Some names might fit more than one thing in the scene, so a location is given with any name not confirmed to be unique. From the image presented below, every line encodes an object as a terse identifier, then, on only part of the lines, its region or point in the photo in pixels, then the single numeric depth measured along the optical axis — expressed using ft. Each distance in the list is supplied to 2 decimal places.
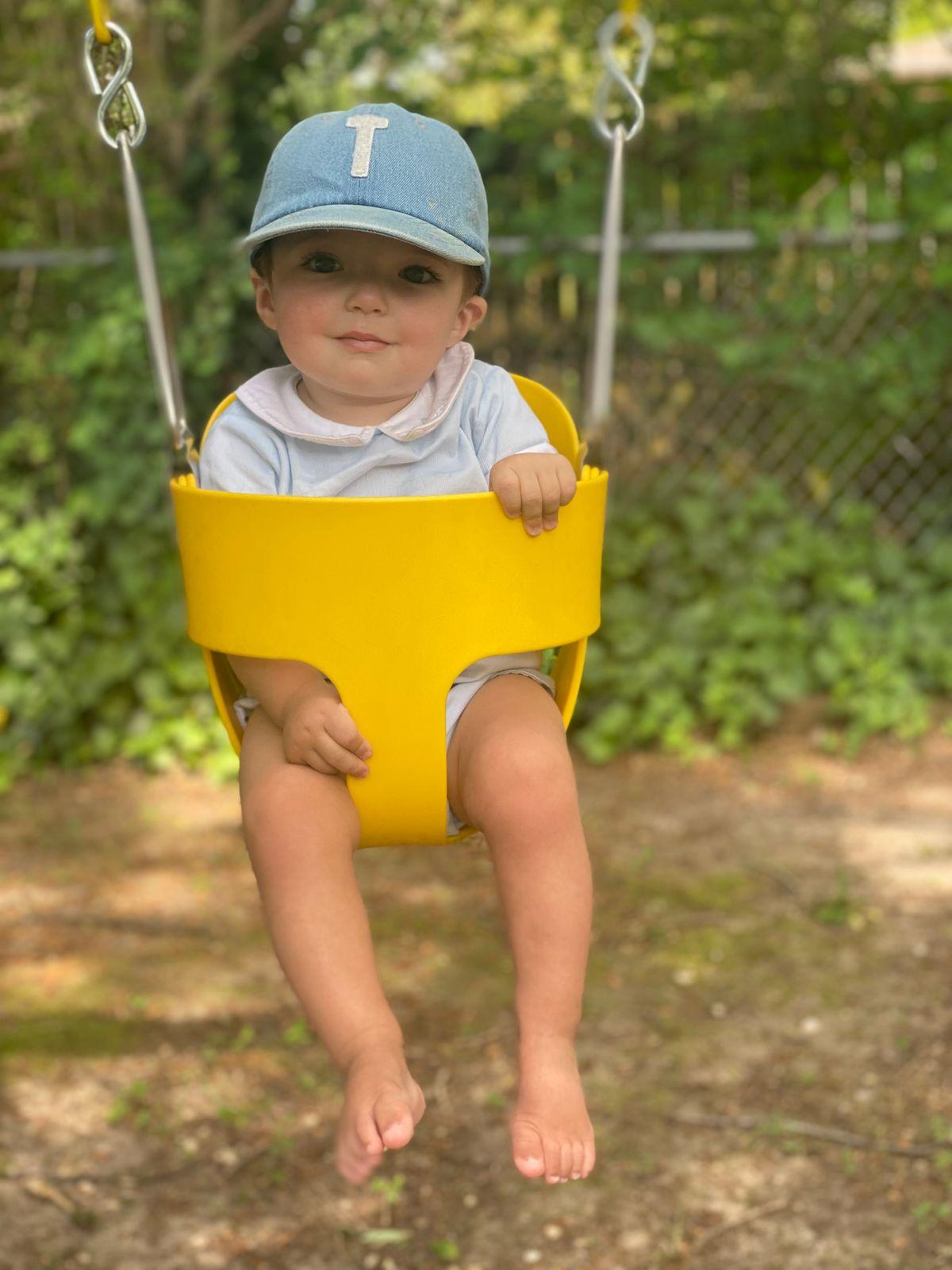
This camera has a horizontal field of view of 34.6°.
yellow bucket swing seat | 5.55
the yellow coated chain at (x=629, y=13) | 6.54
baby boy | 5.37
